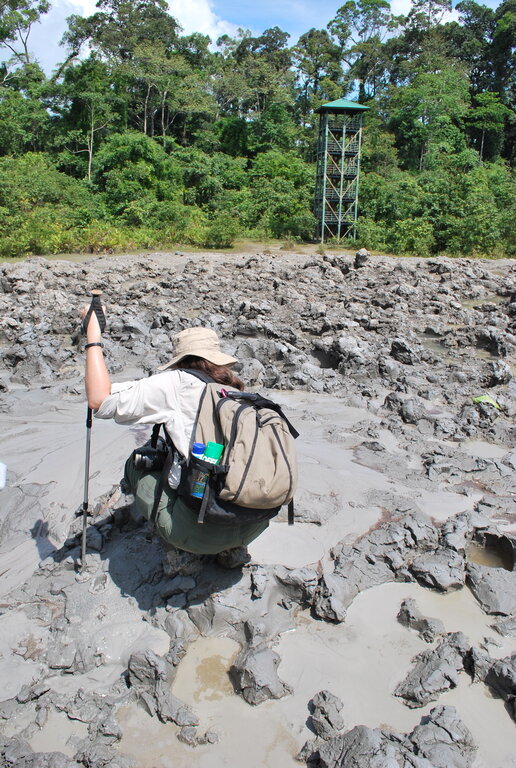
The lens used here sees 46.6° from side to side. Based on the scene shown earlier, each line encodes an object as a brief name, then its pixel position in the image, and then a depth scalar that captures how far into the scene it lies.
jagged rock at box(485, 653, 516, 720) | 2.30
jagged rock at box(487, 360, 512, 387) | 6.75
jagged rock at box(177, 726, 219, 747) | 2.15
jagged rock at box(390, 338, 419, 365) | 7.47
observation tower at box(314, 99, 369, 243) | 21.14
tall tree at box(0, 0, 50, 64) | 28.70
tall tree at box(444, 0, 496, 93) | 34.97
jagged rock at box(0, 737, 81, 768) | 2.04
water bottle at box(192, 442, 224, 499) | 2.31
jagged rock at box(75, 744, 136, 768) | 2.06
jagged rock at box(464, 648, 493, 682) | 2.42
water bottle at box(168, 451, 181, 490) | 2.48
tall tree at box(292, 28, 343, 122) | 35.31
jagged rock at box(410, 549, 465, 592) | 2.97
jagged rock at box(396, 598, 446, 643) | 2.66
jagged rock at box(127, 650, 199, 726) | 2.24
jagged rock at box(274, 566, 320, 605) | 2.81
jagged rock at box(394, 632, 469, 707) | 2.33
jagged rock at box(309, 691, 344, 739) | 2.18
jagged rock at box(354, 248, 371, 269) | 13.61
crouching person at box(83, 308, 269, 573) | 2.45
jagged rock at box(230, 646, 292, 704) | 2.32
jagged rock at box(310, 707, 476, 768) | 1.99
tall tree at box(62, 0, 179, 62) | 31.05
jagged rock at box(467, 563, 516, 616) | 2.84
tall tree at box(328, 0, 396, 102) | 35.50
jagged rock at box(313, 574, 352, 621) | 2.72
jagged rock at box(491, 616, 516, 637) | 2.70
